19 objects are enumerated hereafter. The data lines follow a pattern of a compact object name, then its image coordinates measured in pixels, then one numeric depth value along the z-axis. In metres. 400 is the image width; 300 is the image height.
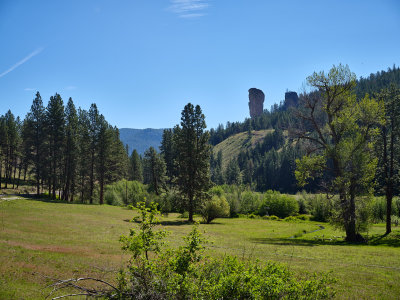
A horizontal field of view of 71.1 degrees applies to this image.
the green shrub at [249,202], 81.34
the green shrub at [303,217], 71.54
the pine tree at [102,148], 63.62
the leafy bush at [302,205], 82.11
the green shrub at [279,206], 78.38
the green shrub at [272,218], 71.68
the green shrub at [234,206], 76.44
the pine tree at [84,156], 63.78
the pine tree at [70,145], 60.84
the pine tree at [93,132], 63.44
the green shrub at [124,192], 70.94
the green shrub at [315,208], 69.94
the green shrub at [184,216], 57.03
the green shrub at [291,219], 68.31
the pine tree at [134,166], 114.73
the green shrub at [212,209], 50.89
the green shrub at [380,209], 54.28
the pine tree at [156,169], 77.56
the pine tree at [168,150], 91.38
